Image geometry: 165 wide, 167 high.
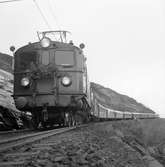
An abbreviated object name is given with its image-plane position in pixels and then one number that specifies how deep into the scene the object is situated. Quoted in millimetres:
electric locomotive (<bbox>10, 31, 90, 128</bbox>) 11234
